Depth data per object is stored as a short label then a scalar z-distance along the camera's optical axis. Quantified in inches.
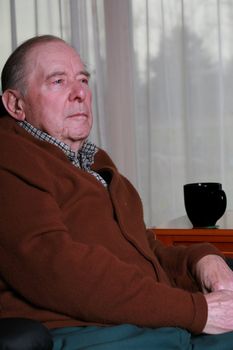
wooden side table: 91.6
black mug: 94.1
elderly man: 66.5
